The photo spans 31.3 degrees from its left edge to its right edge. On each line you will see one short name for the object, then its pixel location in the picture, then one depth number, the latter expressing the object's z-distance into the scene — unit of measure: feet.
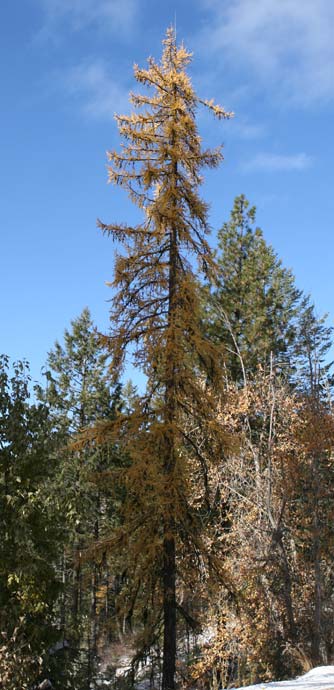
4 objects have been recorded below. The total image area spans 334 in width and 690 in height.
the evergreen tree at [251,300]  82.94
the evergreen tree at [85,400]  80.33
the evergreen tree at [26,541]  34.30
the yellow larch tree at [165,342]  37.99
